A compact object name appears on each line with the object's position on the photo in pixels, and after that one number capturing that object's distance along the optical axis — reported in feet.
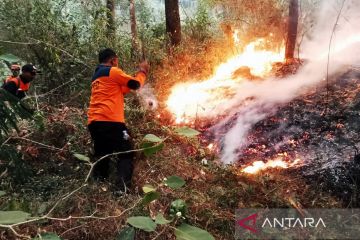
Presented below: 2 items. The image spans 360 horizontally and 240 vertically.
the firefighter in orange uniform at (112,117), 16.78
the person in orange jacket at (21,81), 21.38
